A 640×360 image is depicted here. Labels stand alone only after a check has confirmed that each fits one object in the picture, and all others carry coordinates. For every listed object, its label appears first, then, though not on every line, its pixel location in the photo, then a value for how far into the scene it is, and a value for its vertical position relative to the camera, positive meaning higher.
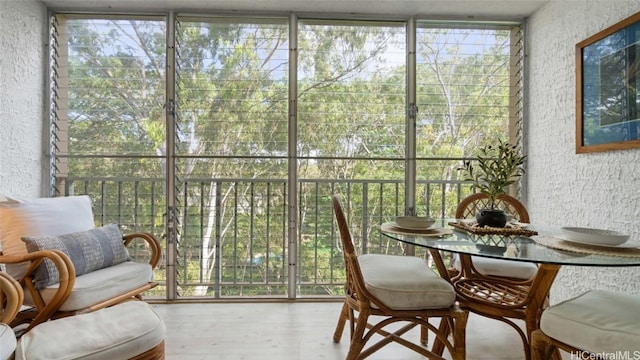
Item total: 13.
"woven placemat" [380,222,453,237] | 1.55 -0.28
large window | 2.46 +0.51
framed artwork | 1.68 +0.58
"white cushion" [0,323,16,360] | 1.02 -0.59
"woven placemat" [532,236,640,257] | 1.20 -0.29
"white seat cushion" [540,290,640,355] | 0.99 -0.51
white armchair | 1.51 -0.46
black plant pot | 1.65 -0.21
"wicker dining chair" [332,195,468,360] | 1.39 -0.58
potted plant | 1.61 +0.00
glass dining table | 1.17 -0.30
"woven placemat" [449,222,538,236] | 1.55 -0.27
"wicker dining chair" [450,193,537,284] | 1.79 -0.53
